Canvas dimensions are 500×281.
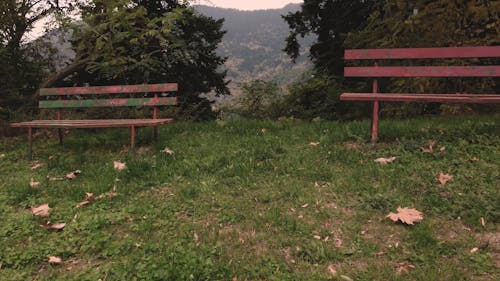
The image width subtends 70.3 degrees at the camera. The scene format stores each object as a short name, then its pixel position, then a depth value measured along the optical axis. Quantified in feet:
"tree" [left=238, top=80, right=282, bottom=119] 33.63
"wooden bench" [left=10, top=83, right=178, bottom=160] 17.76
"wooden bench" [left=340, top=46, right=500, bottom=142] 15.75
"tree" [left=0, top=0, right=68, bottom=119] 27.91
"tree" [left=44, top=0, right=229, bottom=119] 24.44
